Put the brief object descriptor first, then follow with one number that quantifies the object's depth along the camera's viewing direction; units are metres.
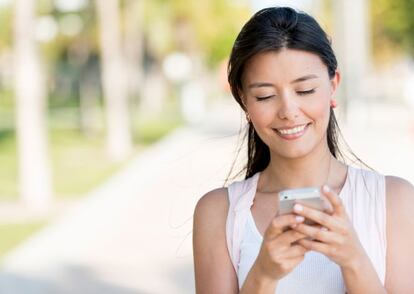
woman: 2.38
